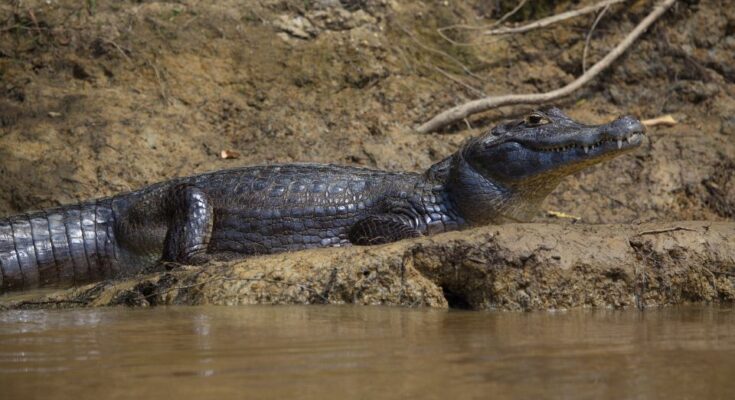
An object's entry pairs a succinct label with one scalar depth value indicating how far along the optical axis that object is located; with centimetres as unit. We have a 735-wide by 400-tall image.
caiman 1361
